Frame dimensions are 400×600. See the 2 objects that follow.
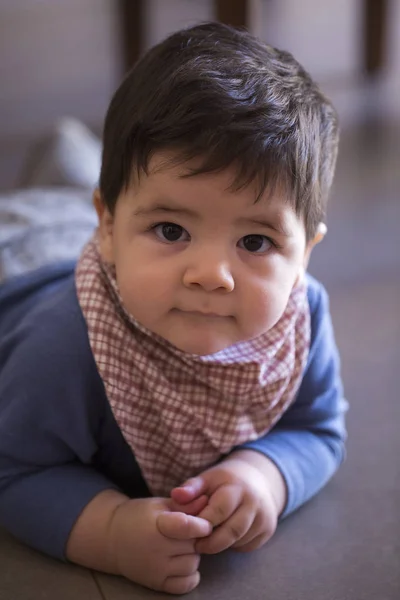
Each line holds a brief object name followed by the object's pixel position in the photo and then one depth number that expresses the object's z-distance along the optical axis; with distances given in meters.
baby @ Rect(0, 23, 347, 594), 0.86
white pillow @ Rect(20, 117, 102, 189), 1.29
